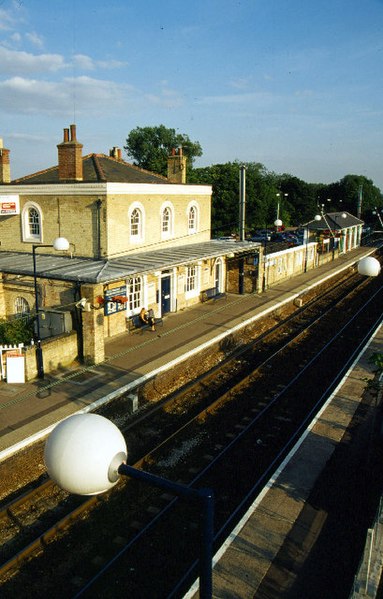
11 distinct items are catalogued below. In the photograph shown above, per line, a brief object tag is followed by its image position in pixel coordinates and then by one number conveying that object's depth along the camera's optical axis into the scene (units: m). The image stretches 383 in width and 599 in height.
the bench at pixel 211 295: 27.86
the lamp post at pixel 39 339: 15.92
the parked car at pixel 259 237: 53.77
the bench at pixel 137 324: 21.66
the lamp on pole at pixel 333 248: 49.49
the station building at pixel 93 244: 17.81
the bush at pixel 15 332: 17.53
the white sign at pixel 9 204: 21.69
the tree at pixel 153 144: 73.31
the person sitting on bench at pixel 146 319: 21.73
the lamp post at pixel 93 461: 3.18
